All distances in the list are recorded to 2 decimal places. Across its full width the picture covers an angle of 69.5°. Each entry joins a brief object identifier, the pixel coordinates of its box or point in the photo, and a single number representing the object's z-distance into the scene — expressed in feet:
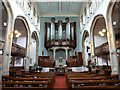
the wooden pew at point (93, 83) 7.35
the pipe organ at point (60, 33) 35.73
